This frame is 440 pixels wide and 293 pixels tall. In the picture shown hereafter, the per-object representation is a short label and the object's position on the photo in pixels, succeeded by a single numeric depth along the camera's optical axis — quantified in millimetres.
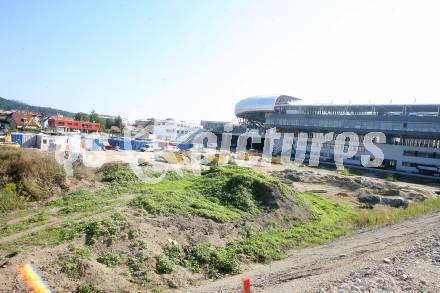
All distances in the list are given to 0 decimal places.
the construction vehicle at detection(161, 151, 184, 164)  42938
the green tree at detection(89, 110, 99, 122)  139075
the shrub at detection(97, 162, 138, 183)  23878
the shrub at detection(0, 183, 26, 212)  16641
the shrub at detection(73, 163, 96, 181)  22428
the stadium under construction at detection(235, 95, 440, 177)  64875
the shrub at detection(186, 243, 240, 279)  13523
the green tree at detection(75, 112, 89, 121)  133225
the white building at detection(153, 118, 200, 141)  97769
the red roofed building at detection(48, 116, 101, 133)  103288
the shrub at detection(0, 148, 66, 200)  18453
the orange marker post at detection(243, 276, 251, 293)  8059
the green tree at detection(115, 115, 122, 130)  134750
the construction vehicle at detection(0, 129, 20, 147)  45747
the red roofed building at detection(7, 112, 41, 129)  97250
